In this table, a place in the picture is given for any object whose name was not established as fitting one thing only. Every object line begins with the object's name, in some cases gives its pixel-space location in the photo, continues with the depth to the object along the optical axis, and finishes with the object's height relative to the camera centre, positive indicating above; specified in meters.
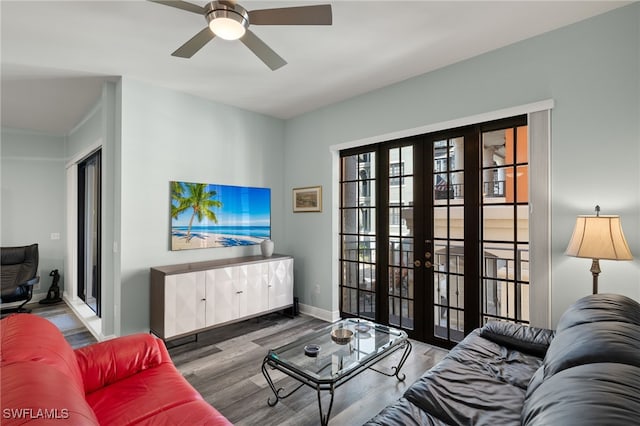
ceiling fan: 1.88 +1.24
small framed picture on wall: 4.39 +0.20
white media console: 3.23 -0.92
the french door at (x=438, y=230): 2.90 -0.19
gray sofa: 0.90 -0.68
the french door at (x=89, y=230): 4.29 -0.24
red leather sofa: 0.99 -0.81
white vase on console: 4.27 -0.46
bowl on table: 2.46 -0.99
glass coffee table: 1.99 -1.02
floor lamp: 2.05 -0.20
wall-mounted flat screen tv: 3.73 -0.02
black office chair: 4.20 -0.84
